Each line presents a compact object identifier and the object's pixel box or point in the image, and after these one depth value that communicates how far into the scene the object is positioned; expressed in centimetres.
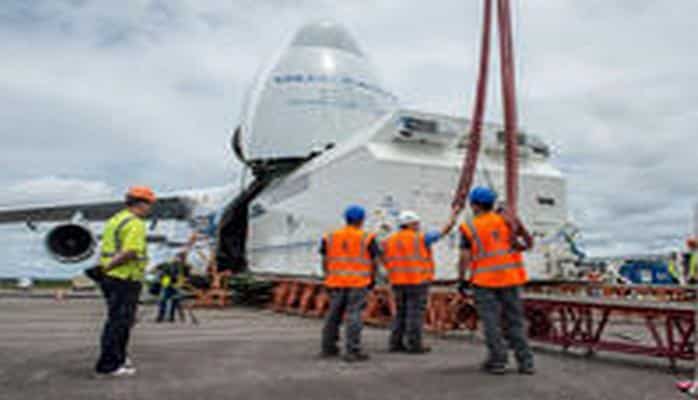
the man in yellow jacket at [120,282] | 473
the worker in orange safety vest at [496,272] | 496
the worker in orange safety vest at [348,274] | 593
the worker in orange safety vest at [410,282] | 620
